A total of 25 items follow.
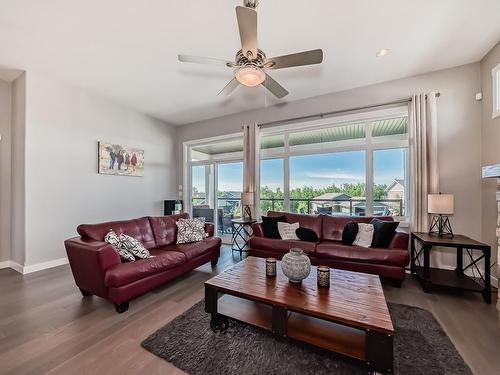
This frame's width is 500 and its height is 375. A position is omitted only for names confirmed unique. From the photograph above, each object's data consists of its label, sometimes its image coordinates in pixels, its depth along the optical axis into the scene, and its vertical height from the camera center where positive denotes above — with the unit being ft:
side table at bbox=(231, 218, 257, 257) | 14.97 -3.35
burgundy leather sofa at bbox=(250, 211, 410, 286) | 9.37 -2.82
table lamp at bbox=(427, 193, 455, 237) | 9.64 -0.88
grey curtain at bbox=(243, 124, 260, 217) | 15.93 +2.13
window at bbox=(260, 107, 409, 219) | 12.69 +1.51
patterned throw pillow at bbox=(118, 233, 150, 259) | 8.64 -2.25
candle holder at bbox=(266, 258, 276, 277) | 7.17 -2.58
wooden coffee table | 4.51 -2.83
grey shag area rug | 5.12 -4.14
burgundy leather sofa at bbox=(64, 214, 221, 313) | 7.44 -2.80
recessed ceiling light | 9.66 +6.05
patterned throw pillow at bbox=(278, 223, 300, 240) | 12.14 -2.31
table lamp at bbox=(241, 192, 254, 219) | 14.97 -0.65
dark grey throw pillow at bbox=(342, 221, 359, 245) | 10.85 -2.14
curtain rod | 12.05 +4.74
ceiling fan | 6.51 +4.41
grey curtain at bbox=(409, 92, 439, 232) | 11.01 +1.59
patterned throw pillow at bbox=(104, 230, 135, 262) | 8.43 -2.24
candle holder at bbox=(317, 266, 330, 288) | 6.38 -2.55
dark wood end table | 8.34 -3.57
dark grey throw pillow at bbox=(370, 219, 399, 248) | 10.15 -2.06
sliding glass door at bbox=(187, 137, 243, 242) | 18.22 +0.67
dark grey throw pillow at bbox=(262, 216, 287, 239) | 12.59 -2.09
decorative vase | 6.42 -2.25
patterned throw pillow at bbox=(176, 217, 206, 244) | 11.74 -2.22
